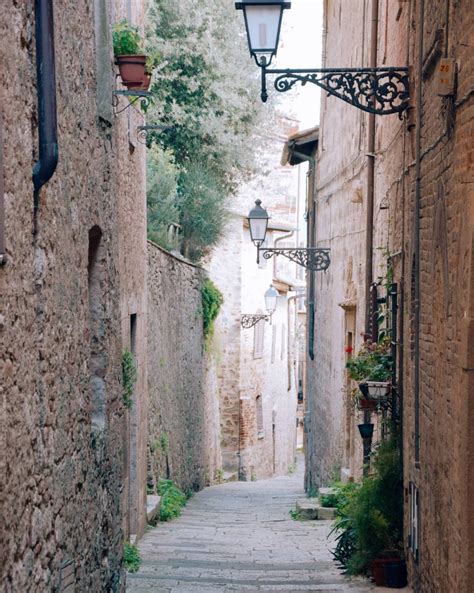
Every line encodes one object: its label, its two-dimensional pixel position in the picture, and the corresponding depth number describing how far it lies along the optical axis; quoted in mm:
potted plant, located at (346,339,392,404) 9781
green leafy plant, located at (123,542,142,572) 10085
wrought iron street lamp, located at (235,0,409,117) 8234
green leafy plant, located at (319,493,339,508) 14539
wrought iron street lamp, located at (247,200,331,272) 16312
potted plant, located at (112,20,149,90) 8711
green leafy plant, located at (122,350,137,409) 10516
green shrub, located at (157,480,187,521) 13891
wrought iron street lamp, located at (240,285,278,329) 26828
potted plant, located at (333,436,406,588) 8930
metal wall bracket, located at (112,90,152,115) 8383
